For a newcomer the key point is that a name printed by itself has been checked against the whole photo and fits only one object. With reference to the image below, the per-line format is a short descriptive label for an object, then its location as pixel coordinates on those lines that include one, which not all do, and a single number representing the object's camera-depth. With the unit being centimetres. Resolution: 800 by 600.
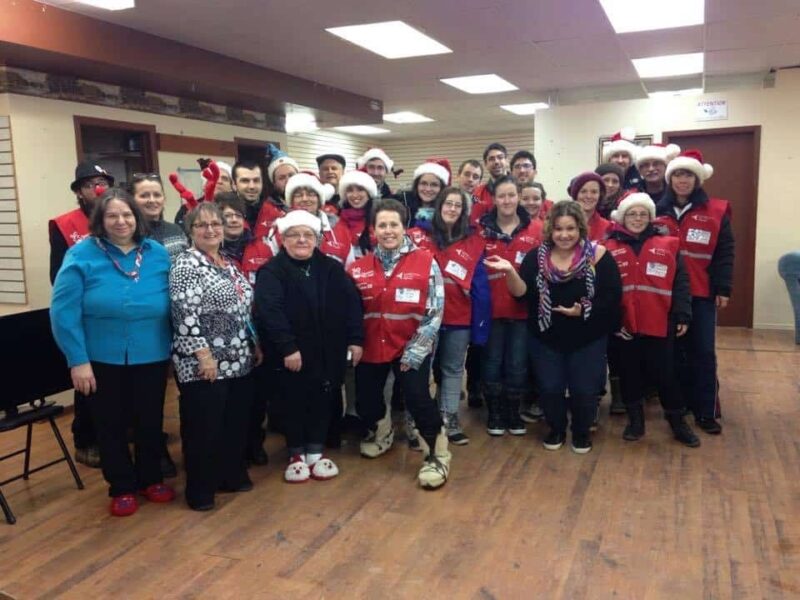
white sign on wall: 705
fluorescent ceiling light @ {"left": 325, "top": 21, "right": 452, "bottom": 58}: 513
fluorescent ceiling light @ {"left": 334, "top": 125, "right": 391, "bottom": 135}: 1158
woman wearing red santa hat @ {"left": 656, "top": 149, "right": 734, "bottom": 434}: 381
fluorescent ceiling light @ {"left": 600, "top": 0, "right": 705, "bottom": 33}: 472
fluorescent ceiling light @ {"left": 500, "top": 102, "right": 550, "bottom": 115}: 924
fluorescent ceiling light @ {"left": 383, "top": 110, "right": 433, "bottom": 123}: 997
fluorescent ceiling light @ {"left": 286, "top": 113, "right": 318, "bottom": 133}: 824
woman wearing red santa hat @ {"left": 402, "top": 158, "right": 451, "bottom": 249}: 375
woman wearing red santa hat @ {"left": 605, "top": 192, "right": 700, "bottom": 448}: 361
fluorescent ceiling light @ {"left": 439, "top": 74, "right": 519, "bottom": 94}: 729
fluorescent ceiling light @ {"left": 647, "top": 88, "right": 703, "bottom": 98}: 774
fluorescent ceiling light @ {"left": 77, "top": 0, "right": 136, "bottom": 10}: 423
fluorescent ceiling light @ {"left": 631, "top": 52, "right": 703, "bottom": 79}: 646
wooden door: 704
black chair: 310
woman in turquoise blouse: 281
